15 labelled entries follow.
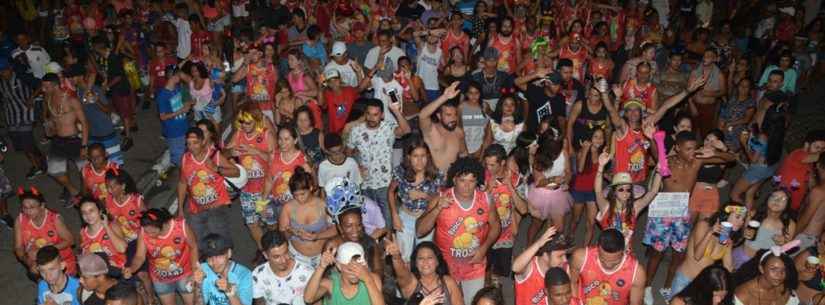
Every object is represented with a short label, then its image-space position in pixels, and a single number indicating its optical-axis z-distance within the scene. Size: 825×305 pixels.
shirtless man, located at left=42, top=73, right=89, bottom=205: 8.21
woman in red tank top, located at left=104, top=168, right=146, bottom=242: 6.24
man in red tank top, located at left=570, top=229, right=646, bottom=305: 4.86
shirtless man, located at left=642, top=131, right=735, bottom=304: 6.50
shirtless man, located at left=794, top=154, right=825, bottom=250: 6.30
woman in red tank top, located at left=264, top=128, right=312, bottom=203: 6.70
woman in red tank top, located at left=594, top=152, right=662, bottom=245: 5.96
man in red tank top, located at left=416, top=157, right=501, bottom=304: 5.59
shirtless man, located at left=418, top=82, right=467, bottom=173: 6.96
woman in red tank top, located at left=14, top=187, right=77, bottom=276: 6.06
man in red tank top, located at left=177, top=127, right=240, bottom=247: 6.57
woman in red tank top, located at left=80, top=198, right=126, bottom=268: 5.81
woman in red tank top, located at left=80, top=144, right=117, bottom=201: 6.82
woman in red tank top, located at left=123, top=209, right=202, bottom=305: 5.62
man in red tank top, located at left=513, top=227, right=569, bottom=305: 4.92
